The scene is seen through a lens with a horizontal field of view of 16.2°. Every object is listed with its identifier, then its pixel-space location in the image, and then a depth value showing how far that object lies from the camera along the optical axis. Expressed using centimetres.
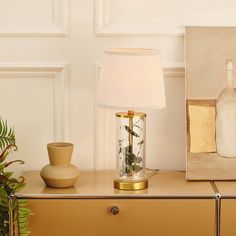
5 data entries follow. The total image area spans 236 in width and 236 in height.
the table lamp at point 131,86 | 290
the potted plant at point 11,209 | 290
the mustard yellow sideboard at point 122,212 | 294
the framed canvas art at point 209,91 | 316
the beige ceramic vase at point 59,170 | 301
